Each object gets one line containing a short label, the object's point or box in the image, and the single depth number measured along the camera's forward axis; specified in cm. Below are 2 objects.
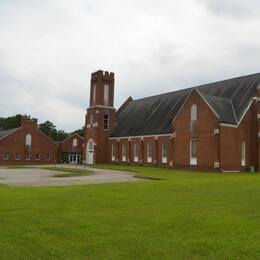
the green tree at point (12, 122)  10794
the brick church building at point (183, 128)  4128
